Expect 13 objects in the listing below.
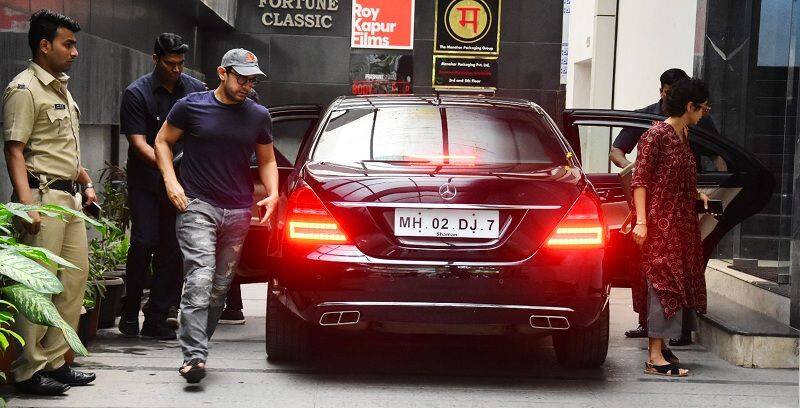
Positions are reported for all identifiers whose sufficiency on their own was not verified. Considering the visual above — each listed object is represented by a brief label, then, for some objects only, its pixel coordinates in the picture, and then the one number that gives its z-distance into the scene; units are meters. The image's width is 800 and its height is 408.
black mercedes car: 9.87
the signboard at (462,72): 31.76
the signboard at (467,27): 31.76
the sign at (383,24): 31.35
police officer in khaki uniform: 9.61
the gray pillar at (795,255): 12.33
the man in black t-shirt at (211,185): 10.44
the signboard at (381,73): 31.50
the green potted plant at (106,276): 12.12
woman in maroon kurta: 11.30
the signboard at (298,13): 31.33
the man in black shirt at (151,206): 12.85
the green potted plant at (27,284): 8.57
